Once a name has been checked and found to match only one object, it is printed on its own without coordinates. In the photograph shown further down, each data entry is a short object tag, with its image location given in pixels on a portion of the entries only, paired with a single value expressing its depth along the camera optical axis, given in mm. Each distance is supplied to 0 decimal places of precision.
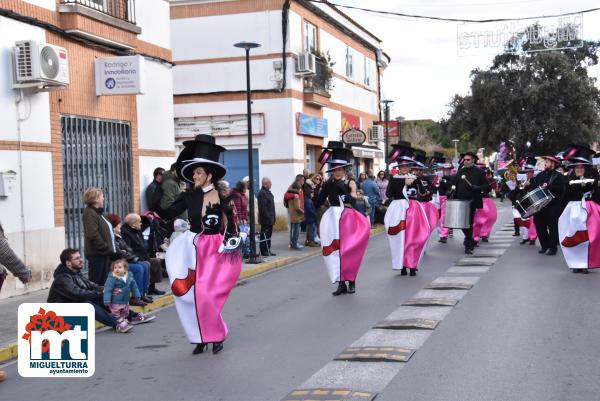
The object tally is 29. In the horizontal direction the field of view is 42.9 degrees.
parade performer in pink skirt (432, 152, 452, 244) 17672
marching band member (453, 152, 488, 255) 15156
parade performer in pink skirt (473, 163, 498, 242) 17000
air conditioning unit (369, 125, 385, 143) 32906
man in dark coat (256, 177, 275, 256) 16281
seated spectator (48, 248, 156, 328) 8250
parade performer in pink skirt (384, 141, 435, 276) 11984
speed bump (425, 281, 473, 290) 10750
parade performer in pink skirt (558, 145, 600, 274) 11773
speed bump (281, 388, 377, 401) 5664
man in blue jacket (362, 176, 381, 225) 22188
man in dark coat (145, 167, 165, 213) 13672
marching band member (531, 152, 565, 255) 13633
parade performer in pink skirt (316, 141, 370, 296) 10453
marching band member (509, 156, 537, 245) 16406
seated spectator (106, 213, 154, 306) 9992
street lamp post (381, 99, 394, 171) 29189
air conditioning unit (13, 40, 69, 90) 11359
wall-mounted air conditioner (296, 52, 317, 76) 23562
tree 42688
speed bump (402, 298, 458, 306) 9508
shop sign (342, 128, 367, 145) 26250
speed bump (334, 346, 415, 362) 6805
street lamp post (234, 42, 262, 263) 14920
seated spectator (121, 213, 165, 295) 10391
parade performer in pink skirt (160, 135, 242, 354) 7268
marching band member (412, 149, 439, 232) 12694
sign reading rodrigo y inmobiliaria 13586
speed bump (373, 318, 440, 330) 8133
